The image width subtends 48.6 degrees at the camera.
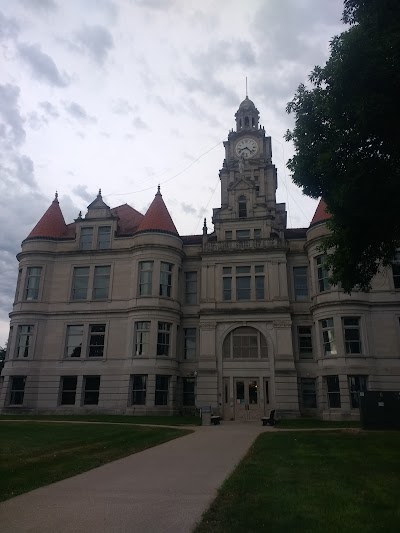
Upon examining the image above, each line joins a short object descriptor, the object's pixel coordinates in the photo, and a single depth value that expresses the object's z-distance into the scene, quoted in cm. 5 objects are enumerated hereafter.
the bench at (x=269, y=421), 2739
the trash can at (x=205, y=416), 2855
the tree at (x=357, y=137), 1334
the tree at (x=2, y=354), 8256
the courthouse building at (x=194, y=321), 3356
